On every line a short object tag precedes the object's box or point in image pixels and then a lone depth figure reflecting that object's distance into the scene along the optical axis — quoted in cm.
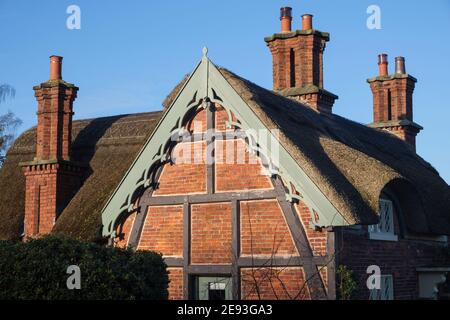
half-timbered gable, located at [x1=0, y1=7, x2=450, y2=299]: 1252
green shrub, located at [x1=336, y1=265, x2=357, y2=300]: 1216
